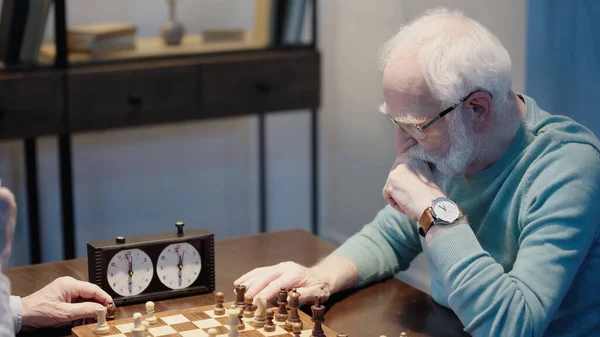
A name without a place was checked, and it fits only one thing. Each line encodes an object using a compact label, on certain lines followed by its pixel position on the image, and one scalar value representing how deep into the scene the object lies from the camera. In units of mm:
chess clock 1966
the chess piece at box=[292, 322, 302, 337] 1769
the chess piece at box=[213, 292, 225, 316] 1886
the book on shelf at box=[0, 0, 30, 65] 3588
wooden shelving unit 3637
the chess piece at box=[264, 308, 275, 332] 1802
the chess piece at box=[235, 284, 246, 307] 1918
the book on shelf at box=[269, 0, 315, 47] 4219
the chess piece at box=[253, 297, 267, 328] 1832
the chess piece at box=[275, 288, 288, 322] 1848
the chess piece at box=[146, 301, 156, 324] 1854
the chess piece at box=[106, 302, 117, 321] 1876
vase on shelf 4109
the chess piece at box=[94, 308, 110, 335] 1765
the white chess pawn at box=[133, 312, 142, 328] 1750
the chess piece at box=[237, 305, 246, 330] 1806
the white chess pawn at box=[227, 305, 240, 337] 1737
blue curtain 2668
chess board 1775
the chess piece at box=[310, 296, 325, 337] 1750
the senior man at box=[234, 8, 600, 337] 1739
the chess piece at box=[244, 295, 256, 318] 1886
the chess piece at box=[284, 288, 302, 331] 1809
